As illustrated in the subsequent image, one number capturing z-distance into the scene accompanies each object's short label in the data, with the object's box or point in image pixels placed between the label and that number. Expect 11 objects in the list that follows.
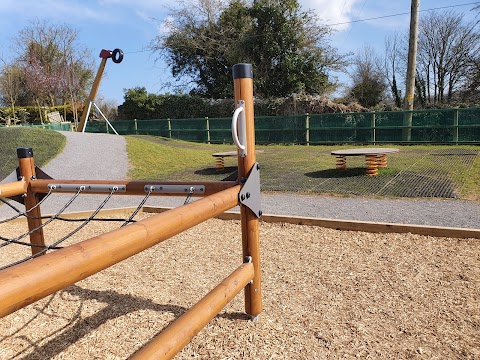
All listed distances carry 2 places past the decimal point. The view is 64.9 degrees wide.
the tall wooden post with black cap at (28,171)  2.54
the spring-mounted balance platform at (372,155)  6.76
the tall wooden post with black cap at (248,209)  1.96
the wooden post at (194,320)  1.37
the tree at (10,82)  26.27
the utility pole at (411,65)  13.12
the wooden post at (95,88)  13.04
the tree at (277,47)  19.42
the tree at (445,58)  19.41
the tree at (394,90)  22.64
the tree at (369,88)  21.44
